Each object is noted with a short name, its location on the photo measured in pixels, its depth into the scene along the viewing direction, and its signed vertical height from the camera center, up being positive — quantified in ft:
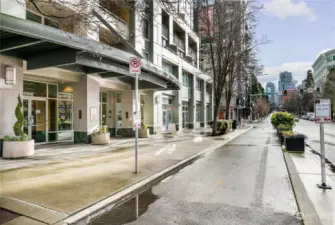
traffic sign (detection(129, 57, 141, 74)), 24.50 +5.06
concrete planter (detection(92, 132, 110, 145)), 45.34 -3.92
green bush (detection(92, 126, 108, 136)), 45.98 -2.53
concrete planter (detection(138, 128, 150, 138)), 61.00 -3.88
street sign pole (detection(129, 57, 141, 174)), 24.12 +4.51
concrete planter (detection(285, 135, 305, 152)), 39.29 -4.29
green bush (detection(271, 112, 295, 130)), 61.97 -0.75
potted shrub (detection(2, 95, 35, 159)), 30.66 -3.13
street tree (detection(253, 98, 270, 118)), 272.68 +10.56
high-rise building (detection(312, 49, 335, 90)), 288.24 +67.01
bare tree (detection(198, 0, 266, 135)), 72.74 +25.50
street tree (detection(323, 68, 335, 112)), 162.20 +18.35
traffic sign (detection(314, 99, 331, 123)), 19.72 +0.41
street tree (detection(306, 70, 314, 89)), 355.89 +56.41
